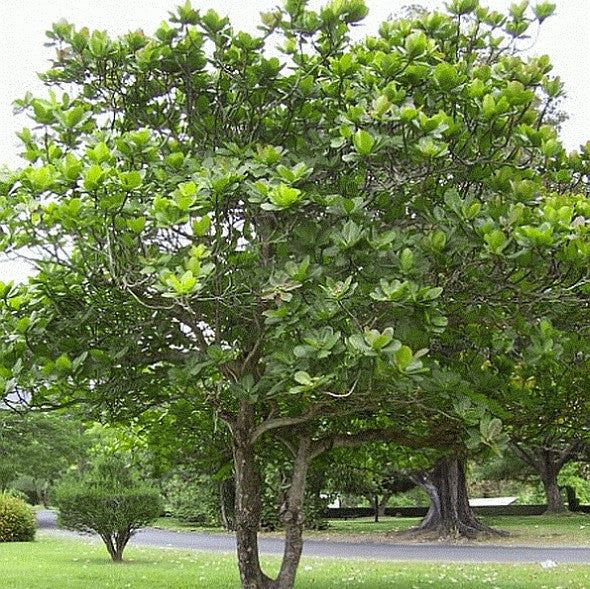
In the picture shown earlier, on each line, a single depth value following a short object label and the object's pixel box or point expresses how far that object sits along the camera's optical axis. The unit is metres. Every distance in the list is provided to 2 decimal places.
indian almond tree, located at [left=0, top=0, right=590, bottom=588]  4.84
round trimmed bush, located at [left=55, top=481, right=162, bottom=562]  15.54
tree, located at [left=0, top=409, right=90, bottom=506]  33.78
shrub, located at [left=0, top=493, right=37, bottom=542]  23.55
